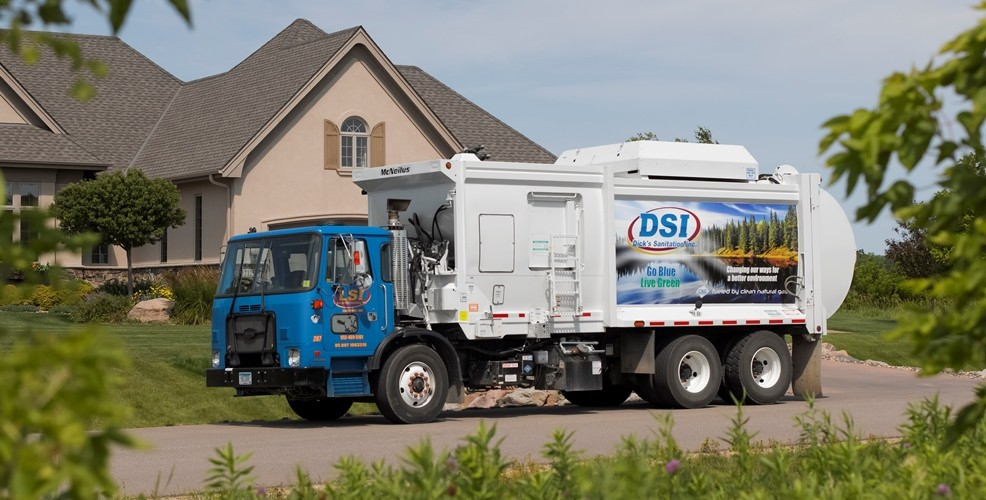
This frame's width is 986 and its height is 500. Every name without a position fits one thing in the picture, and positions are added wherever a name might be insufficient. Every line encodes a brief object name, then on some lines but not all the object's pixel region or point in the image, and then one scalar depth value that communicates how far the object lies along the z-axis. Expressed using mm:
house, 38156
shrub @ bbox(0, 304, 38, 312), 35438
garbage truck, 17219
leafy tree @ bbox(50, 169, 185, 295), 36500
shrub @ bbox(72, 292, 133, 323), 32375
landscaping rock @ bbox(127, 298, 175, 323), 32531
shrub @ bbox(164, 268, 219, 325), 32562
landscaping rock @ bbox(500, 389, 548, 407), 21562
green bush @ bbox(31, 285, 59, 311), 35656
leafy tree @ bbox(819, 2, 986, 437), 4207
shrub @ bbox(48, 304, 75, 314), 34312
